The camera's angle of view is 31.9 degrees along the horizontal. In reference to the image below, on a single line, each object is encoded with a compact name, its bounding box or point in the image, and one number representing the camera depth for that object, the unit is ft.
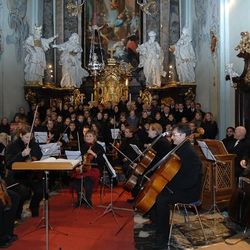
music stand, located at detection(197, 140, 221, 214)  22.35
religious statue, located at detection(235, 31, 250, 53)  34.78
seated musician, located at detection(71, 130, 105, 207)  25.91
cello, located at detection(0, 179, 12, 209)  17.02
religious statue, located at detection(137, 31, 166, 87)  57.00
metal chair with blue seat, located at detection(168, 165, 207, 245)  18.37
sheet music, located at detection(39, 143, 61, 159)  25.12
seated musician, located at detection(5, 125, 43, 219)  21.71
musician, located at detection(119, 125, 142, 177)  28.71
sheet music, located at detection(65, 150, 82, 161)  24.07
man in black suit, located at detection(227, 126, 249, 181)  26.05
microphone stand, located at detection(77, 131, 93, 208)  26.35
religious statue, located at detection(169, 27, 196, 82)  54.85
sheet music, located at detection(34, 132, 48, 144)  31.63
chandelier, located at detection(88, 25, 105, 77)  60.18
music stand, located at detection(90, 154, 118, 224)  22.10
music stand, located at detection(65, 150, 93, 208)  24.03
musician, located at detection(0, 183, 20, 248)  18.45
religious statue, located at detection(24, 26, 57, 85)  55.57
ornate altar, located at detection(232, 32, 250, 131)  34.81
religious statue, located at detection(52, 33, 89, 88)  58.65
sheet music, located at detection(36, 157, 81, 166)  18.27
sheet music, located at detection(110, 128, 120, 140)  36.45
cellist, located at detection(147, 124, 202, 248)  18.26
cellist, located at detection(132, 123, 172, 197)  23.32
